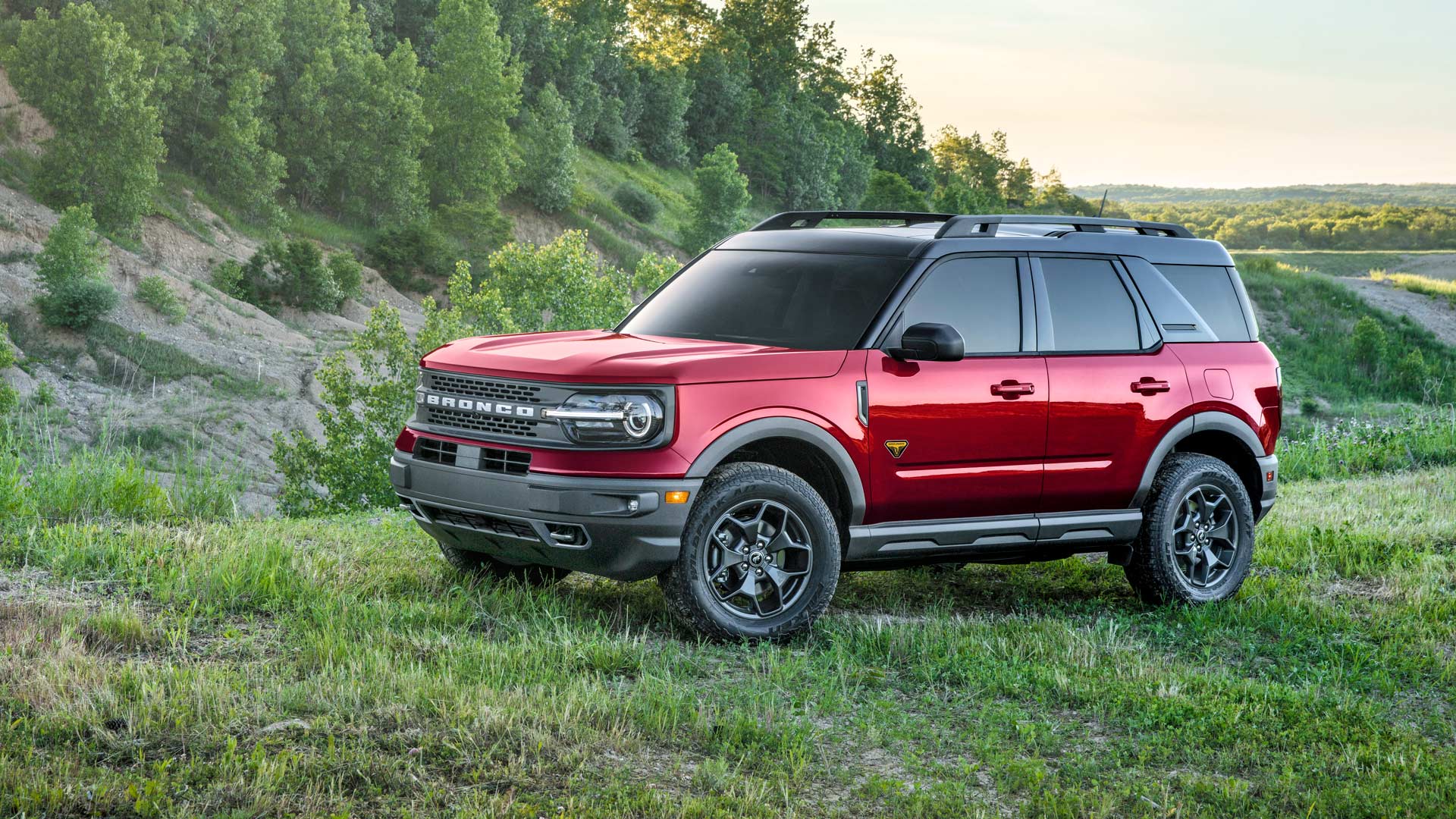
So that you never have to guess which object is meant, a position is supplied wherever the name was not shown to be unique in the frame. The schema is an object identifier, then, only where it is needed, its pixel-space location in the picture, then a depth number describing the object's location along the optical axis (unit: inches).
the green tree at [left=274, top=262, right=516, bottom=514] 1376.7
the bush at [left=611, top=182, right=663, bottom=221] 3868.1
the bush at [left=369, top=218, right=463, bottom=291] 2928.2
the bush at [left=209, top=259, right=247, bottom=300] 2469.2
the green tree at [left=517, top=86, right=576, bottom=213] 3457.2
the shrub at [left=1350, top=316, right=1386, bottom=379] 3538.4
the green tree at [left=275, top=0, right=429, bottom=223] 3034.0
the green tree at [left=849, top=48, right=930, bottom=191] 5679.1
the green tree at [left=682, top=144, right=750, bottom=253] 3634.4
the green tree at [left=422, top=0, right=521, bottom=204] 3260.3
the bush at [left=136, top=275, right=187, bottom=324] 2269.9
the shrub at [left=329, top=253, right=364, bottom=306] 2637.8
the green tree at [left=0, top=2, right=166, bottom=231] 2465.6
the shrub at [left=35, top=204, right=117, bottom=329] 2191.2
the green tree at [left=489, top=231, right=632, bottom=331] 1581.0
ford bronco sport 247.6
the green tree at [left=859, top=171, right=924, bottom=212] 5093.5
